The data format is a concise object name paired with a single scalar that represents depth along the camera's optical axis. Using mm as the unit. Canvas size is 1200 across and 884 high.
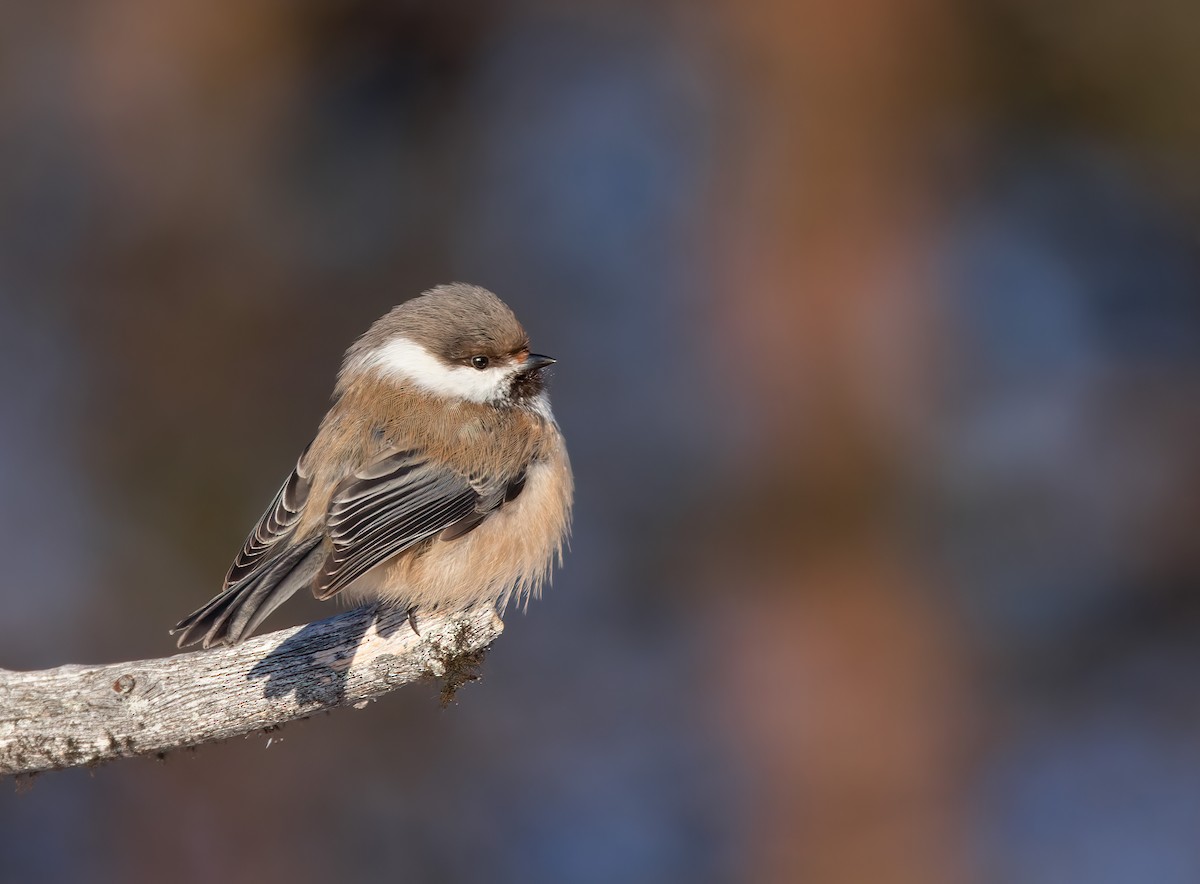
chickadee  9008
